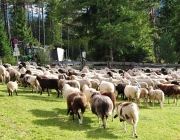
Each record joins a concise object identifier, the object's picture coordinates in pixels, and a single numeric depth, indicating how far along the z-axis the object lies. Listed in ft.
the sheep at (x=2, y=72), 60.58
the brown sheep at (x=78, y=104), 33.96
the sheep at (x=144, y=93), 47.47
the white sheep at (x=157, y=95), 46.78
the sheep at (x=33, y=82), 53.65
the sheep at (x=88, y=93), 40.94
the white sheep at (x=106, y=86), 49.06
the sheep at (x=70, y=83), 50.78
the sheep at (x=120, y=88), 52.95
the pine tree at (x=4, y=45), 105.29
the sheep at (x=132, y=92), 45.91
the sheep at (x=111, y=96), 37.27
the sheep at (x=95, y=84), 55.42
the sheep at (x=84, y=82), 53.93
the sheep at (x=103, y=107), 32.55
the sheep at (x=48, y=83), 51.67
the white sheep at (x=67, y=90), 41.91
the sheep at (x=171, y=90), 51.65
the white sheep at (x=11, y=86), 46.60
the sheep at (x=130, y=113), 30.35
